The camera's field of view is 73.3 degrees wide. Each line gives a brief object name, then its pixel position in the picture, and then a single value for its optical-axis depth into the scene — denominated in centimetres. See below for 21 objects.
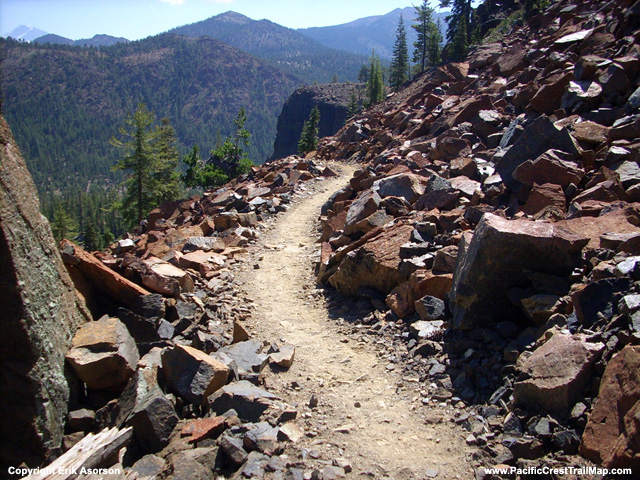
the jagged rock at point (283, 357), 695
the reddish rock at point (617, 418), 359
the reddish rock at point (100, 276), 664
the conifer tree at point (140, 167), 3181
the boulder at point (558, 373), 455
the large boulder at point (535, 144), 941
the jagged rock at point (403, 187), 1184
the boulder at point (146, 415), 488
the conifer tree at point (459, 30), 4303
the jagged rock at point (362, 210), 1121
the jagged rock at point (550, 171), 847
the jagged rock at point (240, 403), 547
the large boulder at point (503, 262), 602
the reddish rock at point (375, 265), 883
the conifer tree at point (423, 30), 6750
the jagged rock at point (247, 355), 665
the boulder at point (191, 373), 559
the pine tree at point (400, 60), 7156
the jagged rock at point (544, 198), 804
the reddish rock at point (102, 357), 530
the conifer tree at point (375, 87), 7700
